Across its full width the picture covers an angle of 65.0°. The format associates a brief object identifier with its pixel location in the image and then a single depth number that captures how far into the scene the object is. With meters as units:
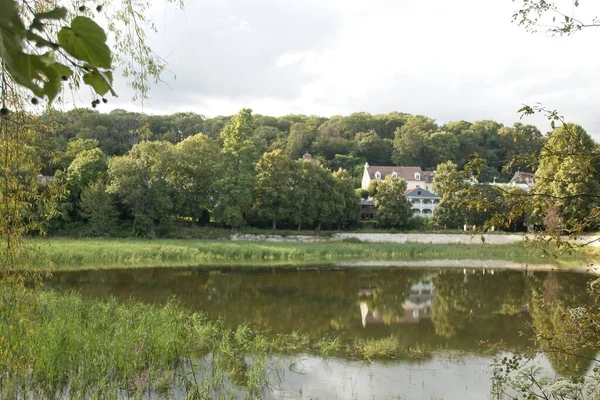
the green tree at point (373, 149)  83.31
